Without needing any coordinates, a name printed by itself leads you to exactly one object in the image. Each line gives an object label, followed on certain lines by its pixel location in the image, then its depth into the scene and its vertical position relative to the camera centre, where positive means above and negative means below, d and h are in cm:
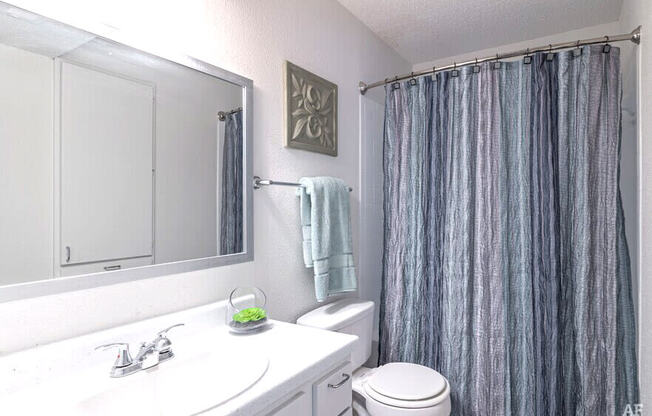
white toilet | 154 -79
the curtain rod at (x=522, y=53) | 157 +76
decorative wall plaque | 168 +49
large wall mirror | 87 +15
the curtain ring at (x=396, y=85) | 214 +74
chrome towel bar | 151 +12
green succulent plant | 126 -37
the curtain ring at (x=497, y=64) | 185 +74
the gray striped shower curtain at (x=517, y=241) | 163 -16
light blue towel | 165 -11
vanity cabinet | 94 -54
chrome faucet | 93 -39
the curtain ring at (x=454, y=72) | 195 +74
